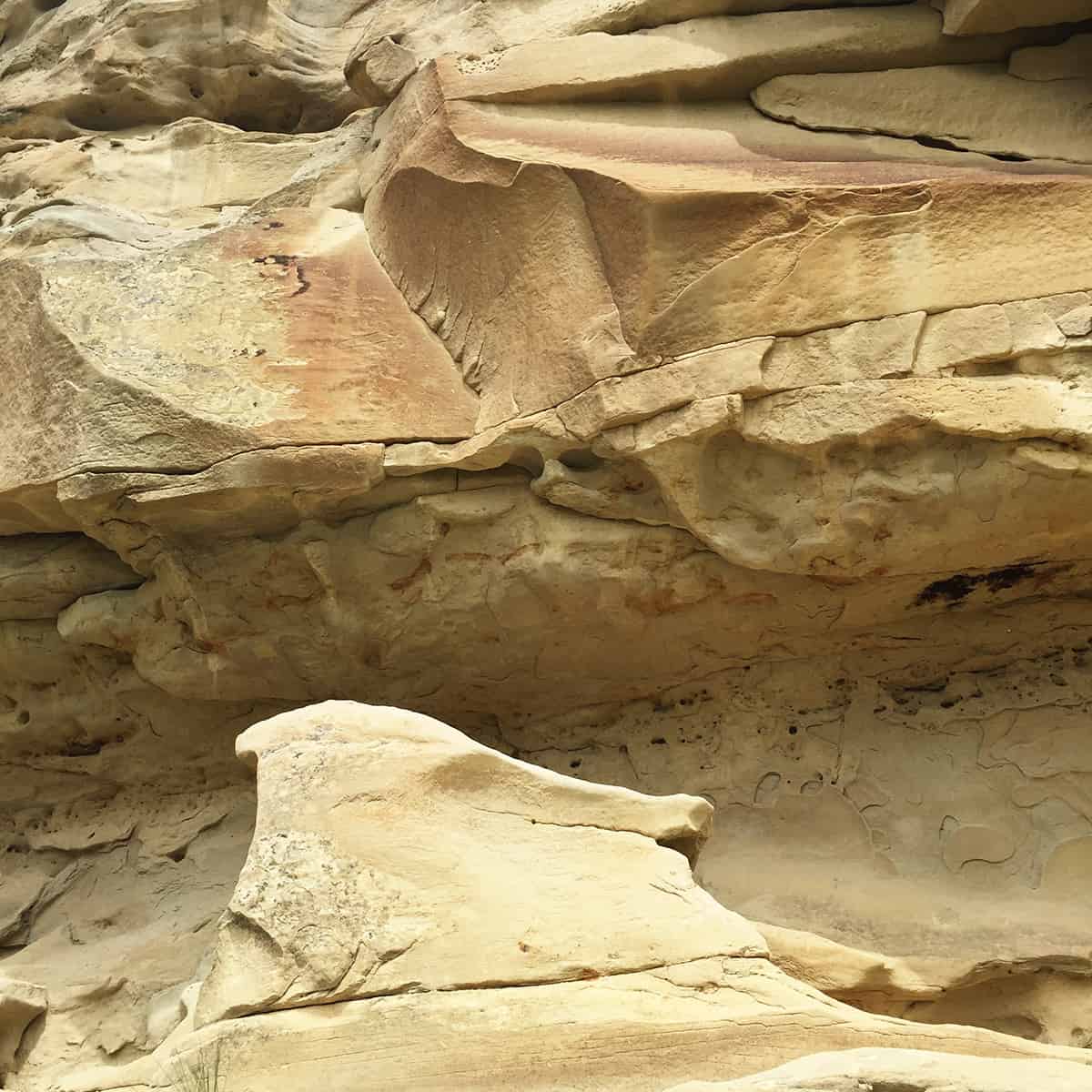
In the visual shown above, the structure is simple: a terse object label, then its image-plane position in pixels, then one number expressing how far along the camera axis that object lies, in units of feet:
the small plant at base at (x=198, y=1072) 8.56
